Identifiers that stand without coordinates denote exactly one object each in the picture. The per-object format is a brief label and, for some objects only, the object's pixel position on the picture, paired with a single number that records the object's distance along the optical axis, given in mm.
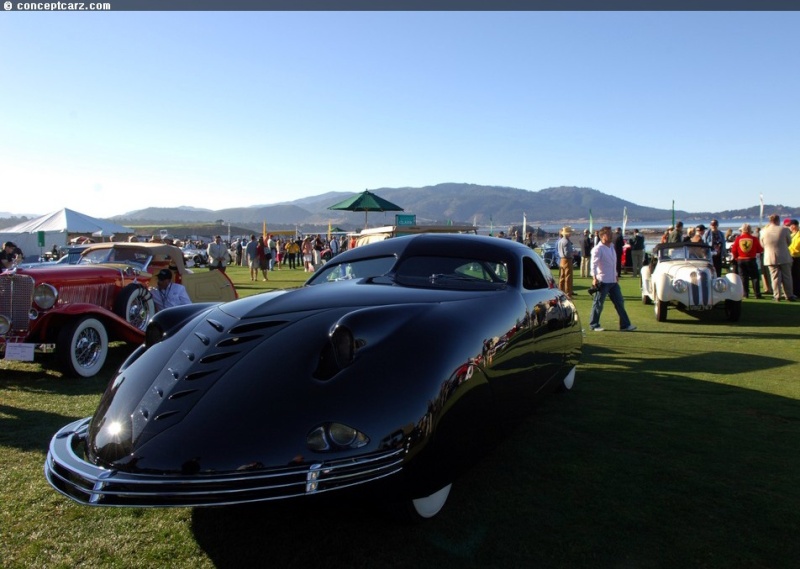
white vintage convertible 9625
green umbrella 17281
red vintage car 6223
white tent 30484
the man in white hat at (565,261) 12852
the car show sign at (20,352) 5844
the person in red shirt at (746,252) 12656
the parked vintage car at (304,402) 2057
